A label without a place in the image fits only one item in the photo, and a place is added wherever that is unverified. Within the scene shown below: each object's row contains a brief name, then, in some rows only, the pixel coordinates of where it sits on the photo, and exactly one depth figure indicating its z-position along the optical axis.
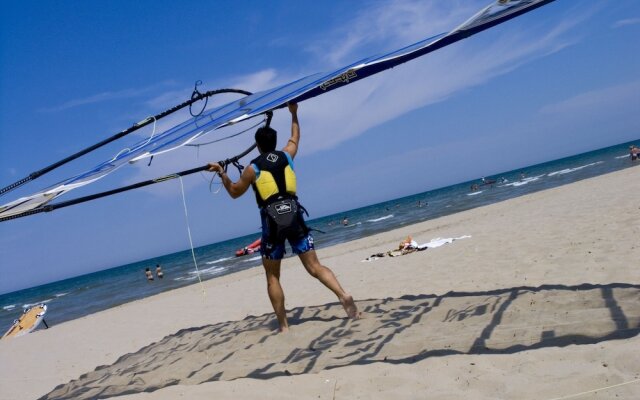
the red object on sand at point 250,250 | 31.07
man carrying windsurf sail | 4.47
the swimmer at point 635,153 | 31.35
